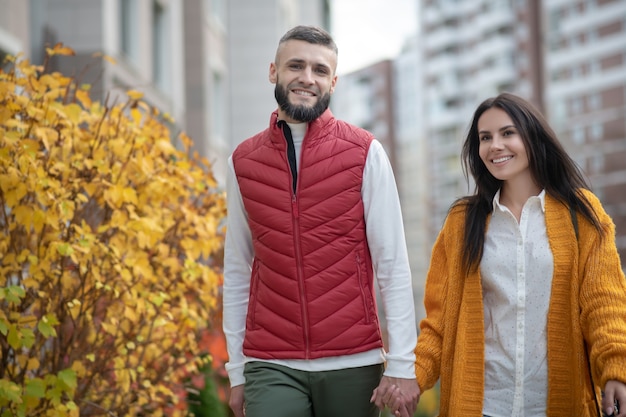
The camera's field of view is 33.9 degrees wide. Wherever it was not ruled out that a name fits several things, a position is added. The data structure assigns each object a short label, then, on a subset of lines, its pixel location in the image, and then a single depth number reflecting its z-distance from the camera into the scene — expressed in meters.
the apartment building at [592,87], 77.31
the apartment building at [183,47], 11.91
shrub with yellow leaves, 4.72
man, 3.83
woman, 3.79
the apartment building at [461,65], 91.25
